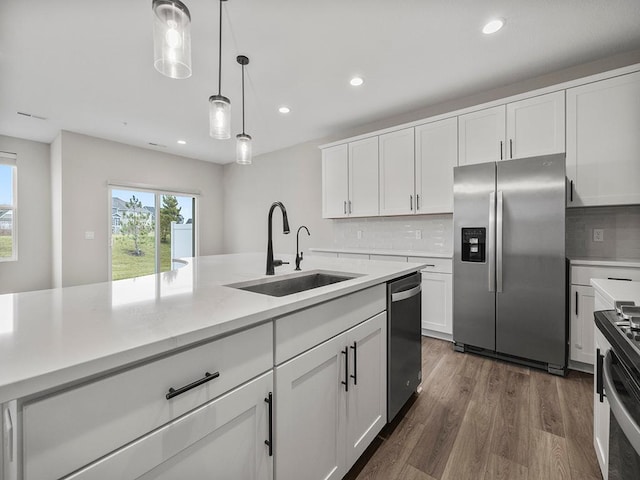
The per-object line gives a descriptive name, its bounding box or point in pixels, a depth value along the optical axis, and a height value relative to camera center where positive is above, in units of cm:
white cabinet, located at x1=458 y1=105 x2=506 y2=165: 285 +104
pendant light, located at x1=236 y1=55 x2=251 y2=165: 245 +78
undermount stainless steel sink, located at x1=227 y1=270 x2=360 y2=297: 154 -27
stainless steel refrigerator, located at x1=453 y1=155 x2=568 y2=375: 235 -21
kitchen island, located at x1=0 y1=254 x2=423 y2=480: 53 -32
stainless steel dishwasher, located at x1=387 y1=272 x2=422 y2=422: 165 -63
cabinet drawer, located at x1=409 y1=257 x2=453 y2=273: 304 -28
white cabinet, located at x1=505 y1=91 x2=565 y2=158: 256 +103
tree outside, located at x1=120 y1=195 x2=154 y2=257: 512 +26
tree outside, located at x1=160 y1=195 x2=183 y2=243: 560 +46
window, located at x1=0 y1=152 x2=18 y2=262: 439 +47
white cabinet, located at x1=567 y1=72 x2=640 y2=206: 231 +80
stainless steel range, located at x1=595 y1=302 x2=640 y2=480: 74 -43
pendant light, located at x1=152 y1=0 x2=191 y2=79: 121 +88
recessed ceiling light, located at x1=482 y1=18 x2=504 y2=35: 208 +157
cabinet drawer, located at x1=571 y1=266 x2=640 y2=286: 218 -28
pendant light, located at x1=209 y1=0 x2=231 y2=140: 193 +82
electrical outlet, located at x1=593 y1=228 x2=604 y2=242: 262 +2
